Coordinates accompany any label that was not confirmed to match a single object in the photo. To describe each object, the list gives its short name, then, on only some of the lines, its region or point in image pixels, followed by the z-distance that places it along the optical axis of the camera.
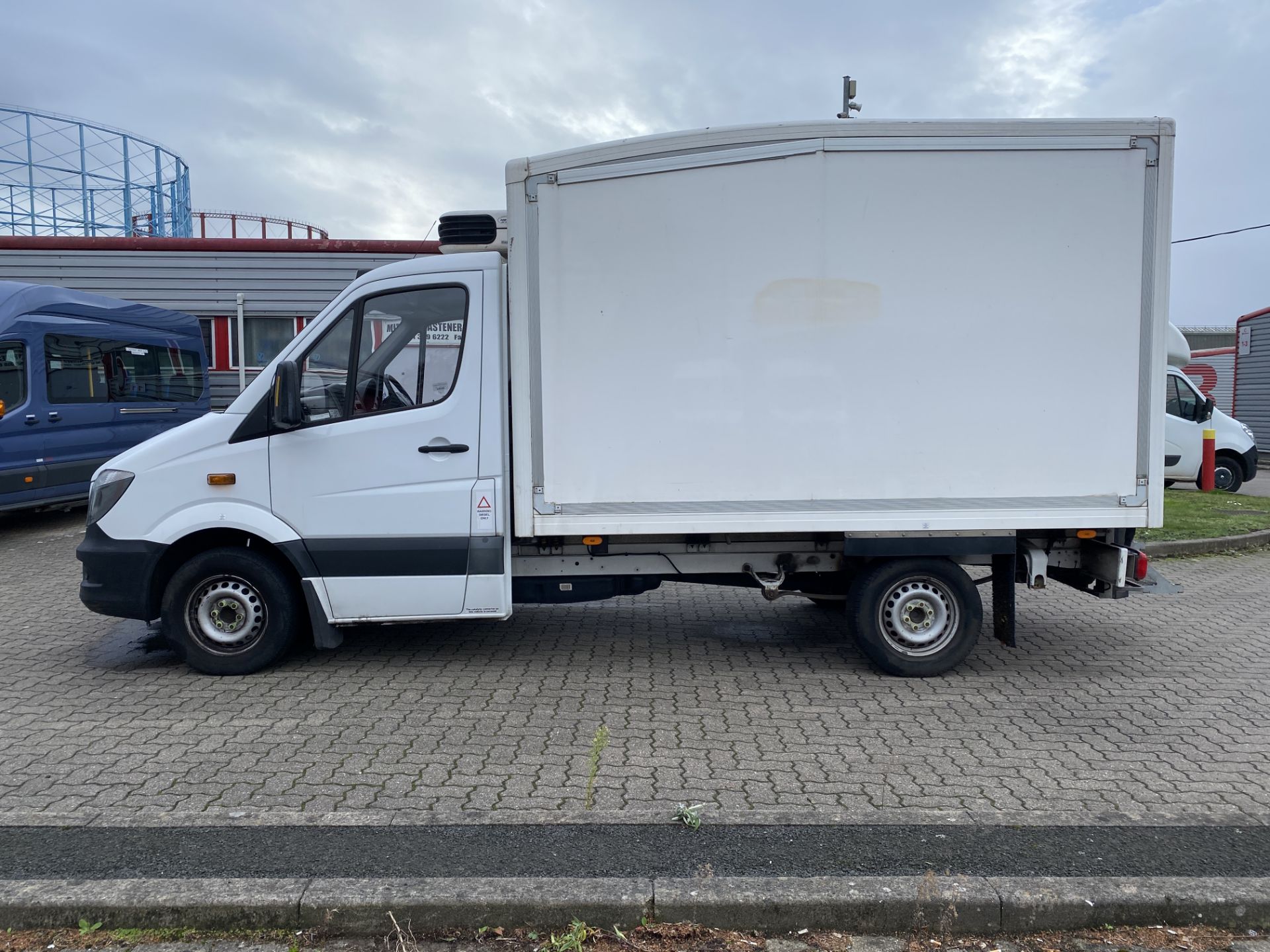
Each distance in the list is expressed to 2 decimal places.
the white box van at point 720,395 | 5.30
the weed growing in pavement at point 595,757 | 4.14
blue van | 10.91
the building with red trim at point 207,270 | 16.66
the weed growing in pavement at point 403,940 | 3.11
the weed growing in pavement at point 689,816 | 3.78
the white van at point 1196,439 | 14.84
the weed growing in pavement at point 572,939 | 3.10
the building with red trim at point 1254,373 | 23.11
